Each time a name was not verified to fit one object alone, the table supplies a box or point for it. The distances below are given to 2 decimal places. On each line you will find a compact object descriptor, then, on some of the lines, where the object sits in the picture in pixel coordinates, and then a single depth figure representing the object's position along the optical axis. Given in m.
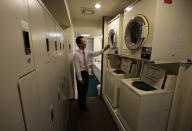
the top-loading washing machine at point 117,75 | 1.80
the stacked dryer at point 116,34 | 1.71
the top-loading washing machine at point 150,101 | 1.09
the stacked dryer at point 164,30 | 0.93
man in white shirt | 1.90
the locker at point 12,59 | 0.31
